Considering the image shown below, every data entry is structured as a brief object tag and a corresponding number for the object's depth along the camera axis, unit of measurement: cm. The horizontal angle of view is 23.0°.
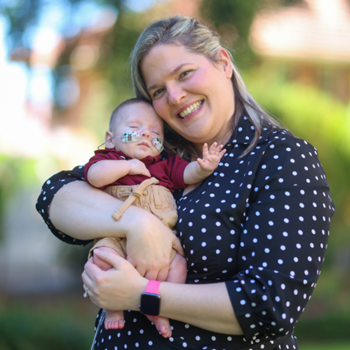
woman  131
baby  140
